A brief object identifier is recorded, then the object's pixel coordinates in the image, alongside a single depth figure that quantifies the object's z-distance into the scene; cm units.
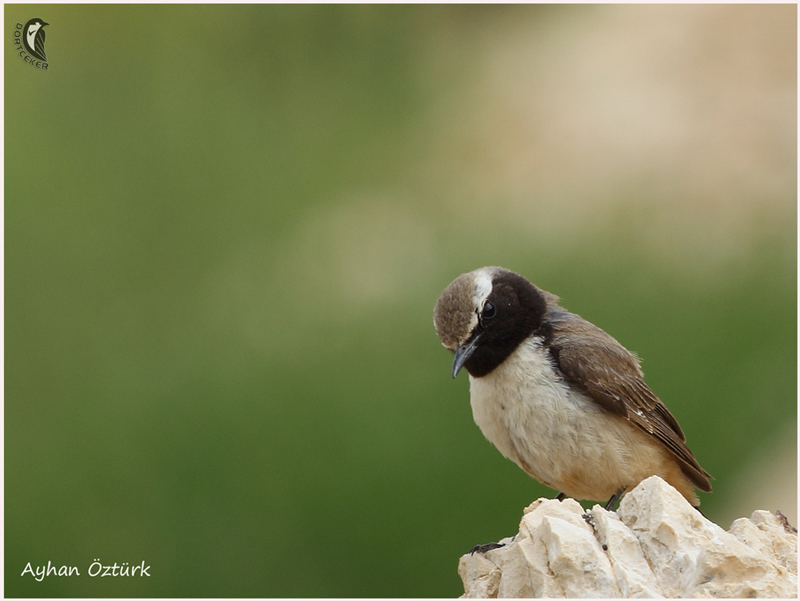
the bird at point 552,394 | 949
